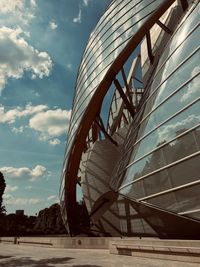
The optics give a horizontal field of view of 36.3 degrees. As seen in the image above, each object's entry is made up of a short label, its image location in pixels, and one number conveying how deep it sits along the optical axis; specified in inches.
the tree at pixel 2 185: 1664.5
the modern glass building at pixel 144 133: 506.6
